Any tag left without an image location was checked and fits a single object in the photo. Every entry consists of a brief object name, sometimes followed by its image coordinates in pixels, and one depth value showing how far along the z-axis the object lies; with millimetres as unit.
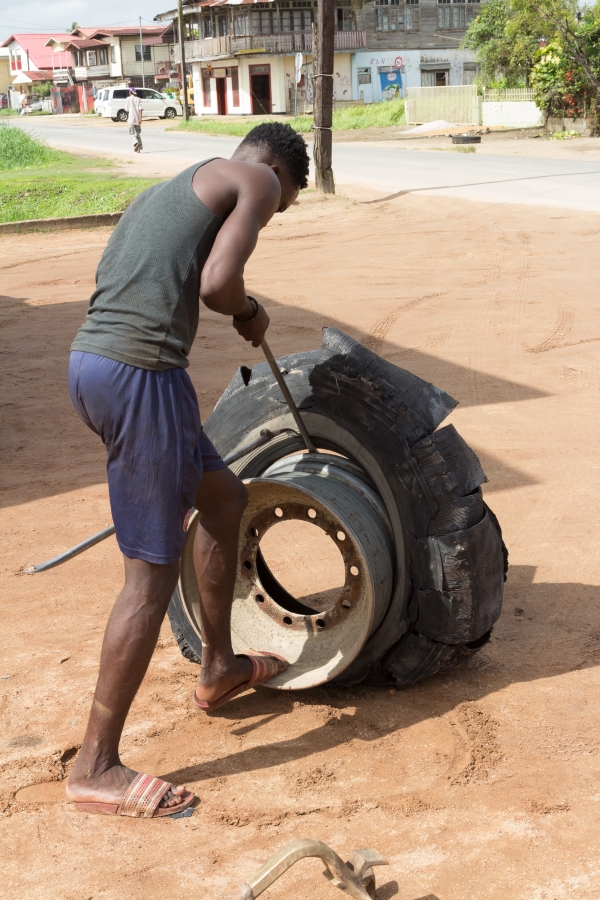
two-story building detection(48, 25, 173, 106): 79062
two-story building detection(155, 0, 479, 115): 55688
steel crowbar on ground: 3205
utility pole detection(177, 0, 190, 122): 47406
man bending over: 2678
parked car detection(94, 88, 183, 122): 53781
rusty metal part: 2197
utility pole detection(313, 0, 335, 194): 17234
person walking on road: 29094
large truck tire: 3213
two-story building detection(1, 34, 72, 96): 97750
